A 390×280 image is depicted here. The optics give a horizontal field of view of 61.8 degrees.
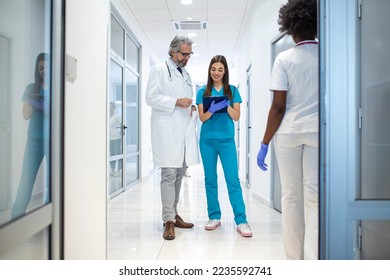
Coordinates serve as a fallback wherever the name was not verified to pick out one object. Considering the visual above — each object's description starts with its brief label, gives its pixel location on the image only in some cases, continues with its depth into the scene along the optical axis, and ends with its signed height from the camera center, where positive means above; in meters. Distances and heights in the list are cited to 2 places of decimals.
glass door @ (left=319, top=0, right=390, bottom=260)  1.02 +0.07
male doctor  2.15 +0.14
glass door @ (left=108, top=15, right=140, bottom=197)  3.99 +0.44
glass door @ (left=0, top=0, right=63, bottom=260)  0.94 +0.06
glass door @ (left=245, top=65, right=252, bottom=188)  4.68 +0.13
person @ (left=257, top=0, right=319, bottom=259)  1.30 +0.06
